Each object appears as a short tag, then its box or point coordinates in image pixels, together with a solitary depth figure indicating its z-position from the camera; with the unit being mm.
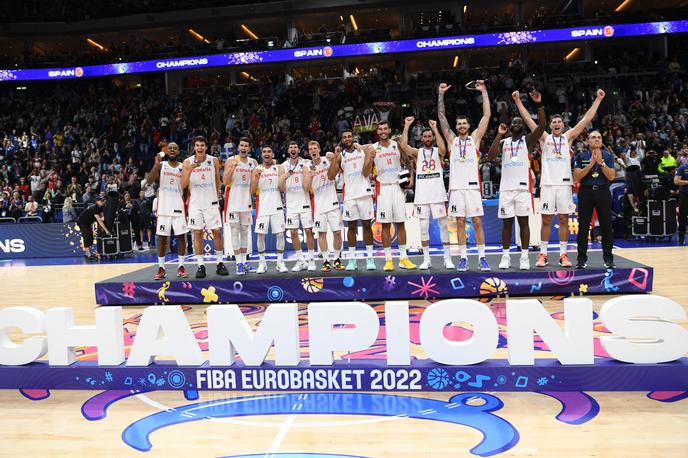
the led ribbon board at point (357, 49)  22188
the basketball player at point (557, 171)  7402
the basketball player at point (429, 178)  7559
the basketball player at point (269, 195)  8242
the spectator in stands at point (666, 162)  13148
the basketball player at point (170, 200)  7910
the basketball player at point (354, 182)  7793
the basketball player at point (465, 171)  7379
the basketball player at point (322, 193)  8070
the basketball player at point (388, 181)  7656
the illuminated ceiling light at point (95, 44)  31508
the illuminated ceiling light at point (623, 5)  27552
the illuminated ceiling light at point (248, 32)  29519
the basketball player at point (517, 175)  7332
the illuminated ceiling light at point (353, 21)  28344
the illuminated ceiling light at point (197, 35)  30341
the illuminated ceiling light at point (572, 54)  26766
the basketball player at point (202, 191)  7953
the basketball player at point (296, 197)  8188
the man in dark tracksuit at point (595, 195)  7184
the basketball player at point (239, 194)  8134
